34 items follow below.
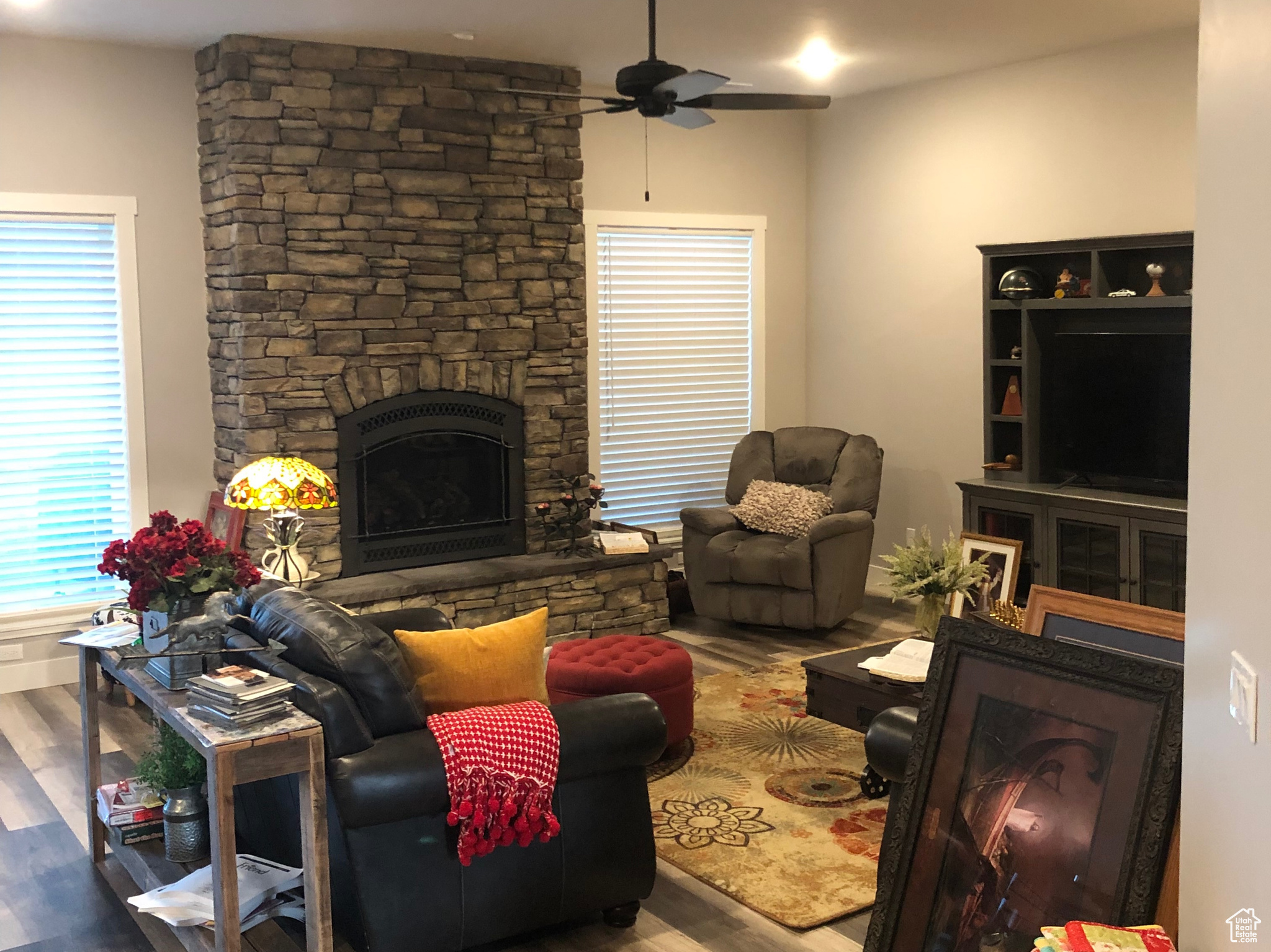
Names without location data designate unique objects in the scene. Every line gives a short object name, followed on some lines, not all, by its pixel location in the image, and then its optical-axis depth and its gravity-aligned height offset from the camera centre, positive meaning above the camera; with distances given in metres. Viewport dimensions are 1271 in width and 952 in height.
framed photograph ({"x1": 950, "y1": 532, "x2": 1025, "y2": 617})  5.34 -0.82
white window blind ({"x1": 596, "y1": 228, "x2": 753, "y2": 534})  7.71 +0.07
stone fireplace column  5.95 +0.71
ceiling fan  4.18 +0.99
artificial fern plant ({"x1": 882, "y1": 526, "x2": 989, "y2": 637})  4.58 -0.76
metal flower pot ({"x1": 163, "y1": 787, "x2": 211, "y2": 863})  3.77 -1.35
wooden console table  3.07 -1.00
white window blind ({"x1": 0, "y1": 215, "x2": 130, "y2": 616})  5.95 -0.14
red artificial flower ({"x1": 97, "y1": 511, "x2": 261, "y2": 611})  3.62 -0.54
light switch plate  1.70 -0.46
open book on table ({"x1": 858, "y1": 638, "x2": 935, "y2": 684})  4.36 -1.05
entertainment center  6.10 -0.25
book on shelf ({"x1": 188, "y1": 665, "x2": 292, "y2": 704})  3.16 -0.79
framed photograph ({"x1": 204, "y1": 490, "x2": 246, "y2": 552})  6.04 -0.69
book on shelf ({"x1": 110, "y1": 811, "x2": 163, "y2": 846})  3.92 -1.43
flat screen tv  6.22 -0.21
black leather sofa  3.16 -1.17
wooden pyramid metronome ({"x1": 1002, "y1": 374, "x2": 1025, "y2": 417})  6.82 -0.15
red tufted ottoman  4.65 -1.12
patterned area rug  3.83 -1.55
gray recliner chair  6.64 -0.97
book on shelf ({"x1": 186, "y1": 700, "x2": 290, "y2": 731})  3.14 -0.86
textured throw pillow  6.90 -0.76
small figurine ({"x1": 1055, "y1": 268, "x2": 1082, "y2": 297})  6.46 +0.45
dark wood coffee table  4.33 -1.13
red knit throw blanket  3.23 -1.04
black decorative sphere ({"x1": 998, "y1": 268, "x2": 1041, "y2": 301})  6.61 +0.47
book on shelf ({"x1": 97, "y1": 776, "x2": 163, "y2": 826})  3.94 -1.35
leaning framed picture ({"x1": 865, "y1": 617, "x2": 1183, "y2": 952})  2.46 -0.90
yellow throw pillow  3.42 -0.80
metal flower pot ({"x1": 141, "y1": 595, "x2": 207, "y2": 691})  3.53 -0.79
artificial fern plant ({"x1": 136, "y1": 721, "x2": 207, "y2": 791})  3.77 -1.17
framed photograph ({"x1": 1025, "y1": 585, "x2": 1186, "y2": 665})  3.38 -0.73
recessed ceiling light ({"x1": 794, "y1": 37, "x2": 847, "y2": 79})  6.35 +1.69
